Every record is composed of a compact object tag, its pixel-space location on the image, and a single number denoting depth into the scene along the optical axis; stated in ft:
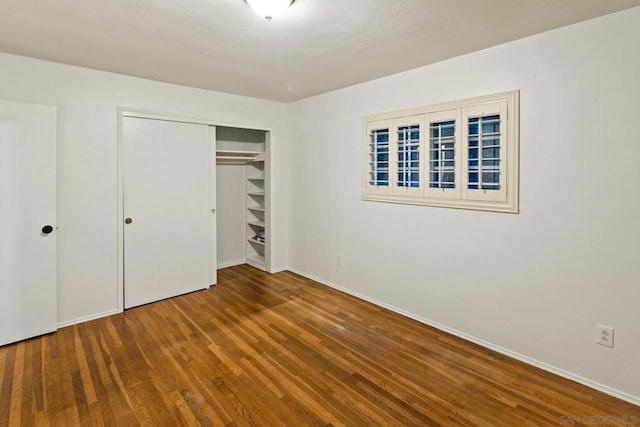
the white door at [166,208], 11.79
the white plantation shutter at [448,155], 8.62
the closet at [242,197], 16.14
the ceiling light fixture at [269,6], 6.10
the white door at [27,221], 9.21
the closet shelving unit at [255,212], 17.46
